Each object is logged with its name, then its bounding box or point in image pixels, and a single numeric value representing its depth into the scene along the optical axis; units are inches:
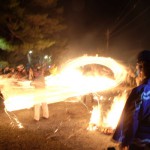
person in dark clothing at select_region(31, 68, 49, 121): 330.4
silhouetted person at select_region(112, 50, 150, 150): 96.8
